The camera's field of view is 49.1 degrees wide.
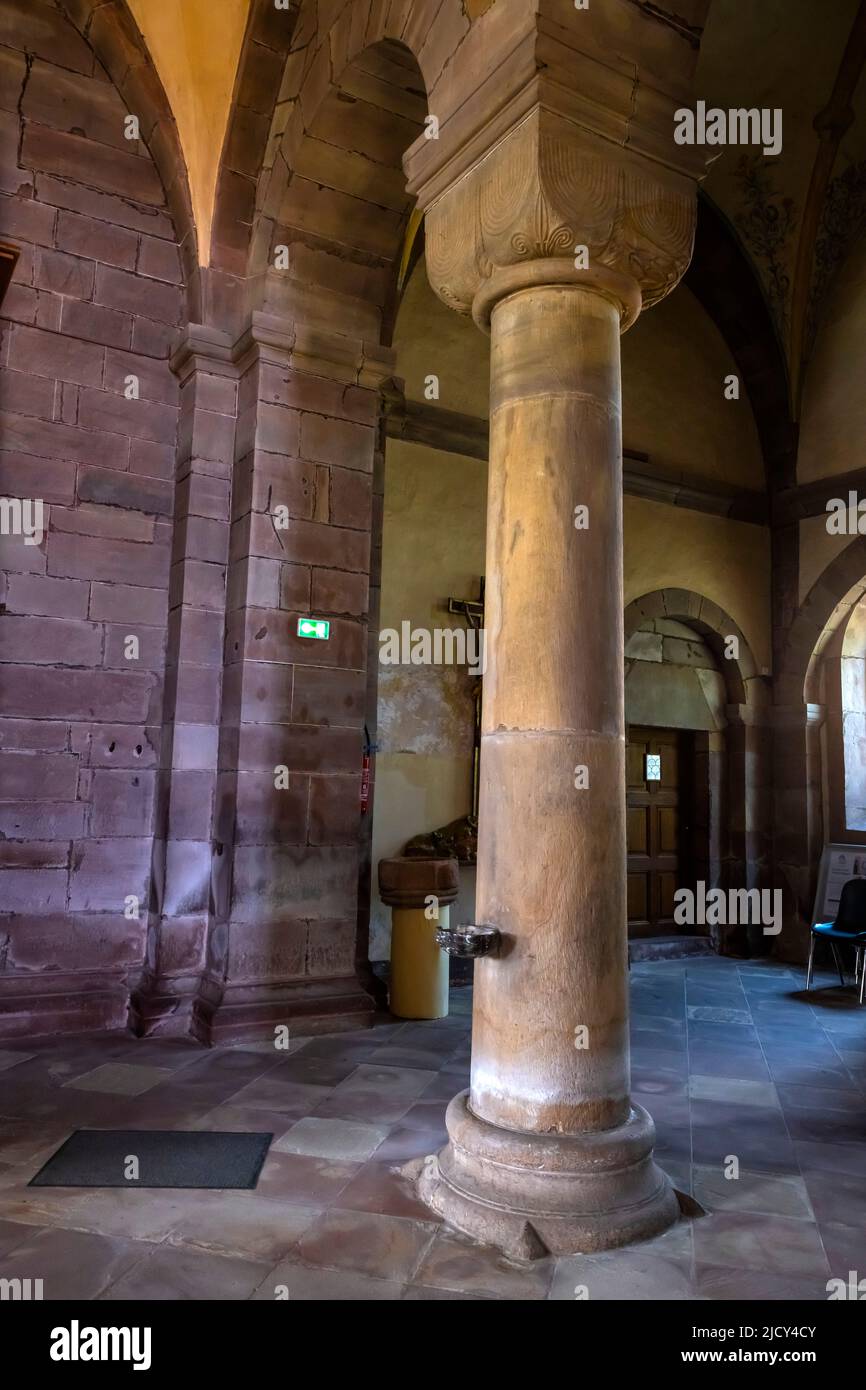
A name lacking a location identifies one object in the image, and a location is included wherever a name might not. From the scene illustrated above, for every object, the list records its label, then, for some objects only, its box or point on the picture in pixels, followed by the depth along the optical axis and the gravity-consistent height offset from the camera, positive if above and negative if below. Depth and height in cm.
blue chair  598 -76
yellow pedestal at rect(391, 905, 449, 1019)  501 -94
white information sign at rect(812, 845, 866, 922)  724 -54
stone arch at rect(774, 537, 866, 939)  768 +58
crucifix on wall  632 +122
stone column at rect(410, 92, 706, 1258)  261 +24
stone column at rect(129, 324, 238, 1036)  476 +51
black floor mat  288 -119
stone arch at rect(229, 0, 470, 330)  441 +315
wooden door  766 -23
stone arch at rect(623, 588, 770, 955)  783 +21
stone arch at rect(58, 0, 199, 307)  502 +375
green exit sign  489 +84
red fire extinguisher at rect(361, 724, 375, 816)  558 +13
